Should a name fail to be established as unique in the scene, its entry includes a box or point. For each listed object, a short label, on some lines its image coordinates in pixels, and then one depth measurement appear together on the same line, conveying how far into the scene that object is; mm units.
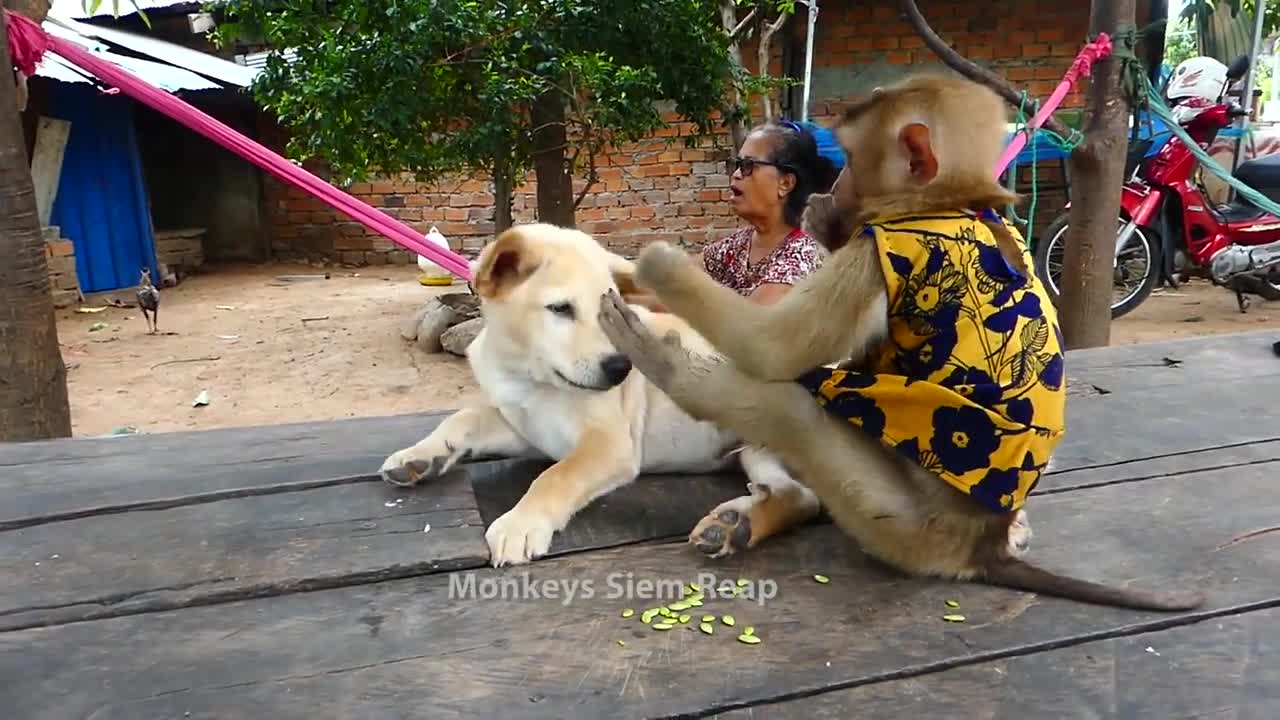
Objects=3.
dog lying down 2131
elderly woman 3334
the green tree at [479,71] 5383
